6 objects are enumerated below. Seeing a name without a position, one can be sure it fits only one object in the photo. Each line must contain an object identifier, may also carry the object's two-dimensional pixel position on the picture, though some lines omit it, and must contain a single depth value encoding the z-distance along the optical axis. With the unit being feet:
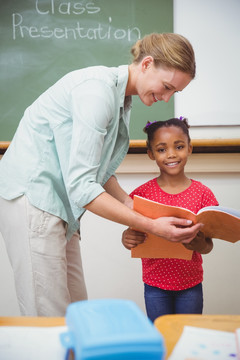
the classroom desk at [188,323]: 2.37
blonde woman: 3.45
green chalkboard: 6.42
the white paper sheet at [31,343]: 1.94
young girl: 4.74
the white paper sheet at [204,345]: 2.06
